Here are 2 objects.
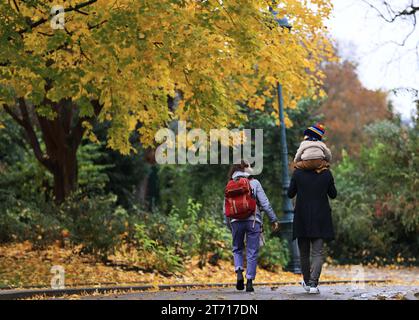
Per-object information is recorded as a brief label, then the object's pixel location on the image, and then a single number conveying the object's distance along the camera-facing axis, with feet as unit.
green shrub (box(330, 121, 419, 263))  84.28
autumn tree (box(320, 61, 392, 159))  176.45
